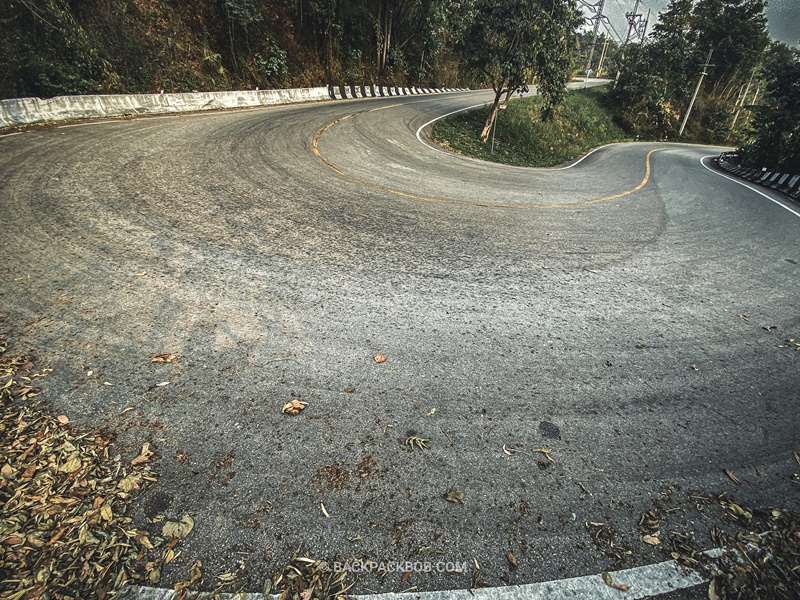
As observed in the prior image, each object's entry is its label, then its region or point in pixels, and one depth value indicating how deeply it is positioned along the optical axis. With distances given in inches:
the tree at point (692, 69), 1437.0
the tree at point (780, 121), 652.1
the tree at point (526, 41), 619.2
